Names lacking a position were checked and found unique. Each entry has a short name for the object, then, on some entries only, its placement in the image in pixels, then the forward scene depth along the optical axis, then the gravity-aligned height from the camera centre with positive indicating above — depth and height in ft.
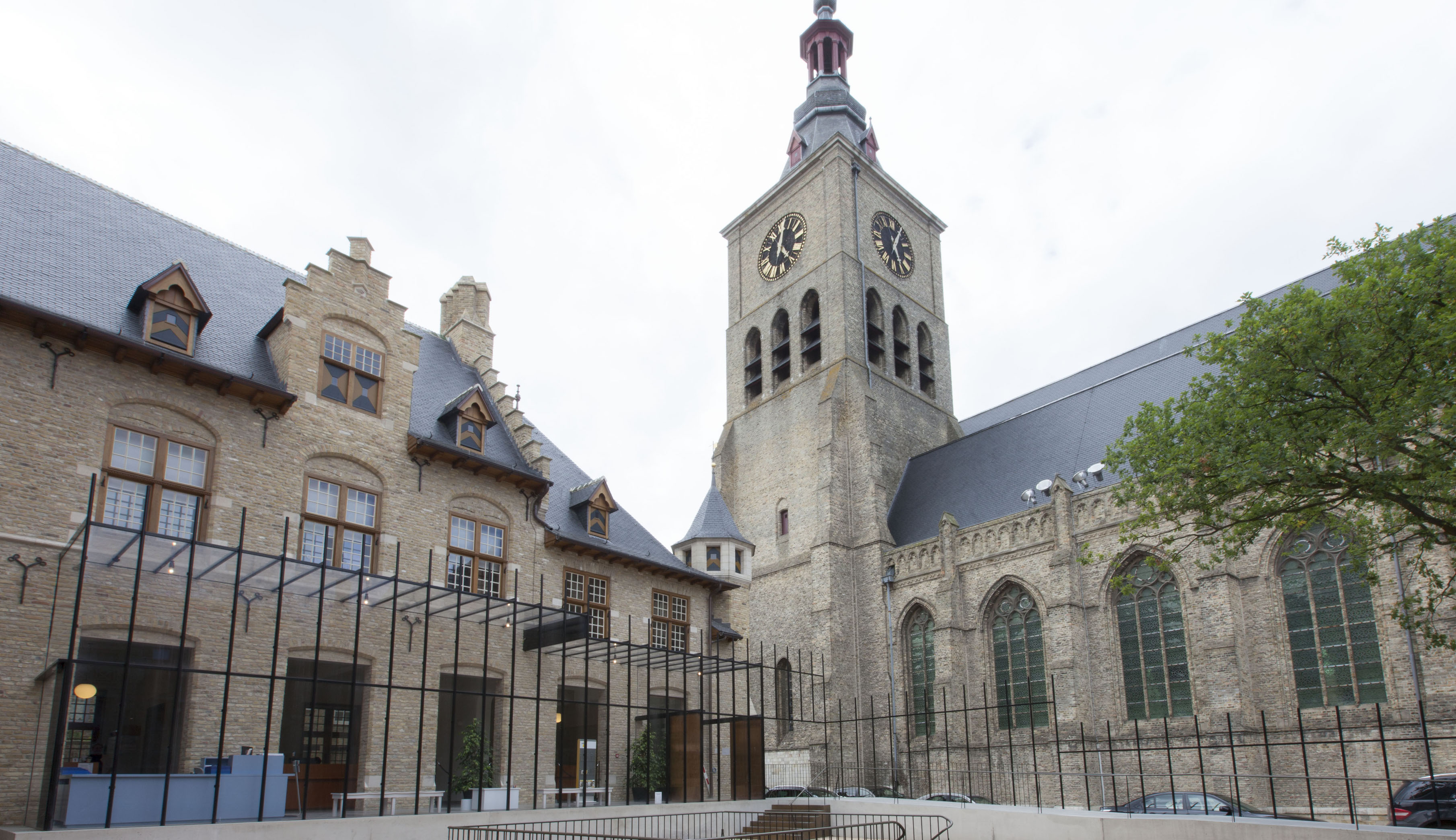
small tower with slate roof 111.96 +14.97
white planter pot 58.44 -7.15
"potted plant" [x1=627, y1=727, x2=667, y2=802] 75.10 -6.78
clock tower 124.16 +45.17
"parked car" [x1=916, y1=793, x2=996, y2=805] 79.46 -10.34
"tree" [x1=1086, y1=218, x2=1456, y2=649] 44.01 +12.43
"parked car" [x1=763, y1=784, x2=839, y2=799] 93.97 -11.06
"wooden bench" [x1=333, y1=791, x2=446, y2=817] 54.24 -6.61
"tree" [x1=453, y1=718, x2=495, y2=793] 62.39 -5.23
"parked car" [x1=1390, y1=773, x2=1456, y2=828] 55.36 -7.76
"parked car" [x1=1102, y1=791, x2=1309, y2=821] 67.05 -9.51
